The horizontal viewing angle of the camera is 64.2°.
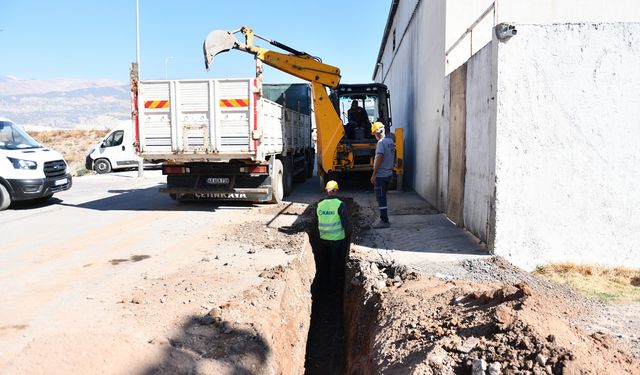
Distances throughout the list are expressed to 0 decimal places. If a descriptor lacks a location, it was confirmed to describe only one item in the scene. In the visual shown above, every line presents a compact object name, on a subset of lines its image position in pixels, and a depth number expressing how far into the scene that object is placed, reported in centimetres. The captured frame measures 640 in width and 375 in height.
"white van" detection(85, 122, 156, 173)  2298
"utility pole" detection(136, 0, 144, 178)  2023
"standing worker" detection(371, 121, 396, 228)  840
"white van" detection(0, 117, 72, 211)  1109
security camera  592
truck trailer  1034
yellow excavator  1258
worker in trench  760
